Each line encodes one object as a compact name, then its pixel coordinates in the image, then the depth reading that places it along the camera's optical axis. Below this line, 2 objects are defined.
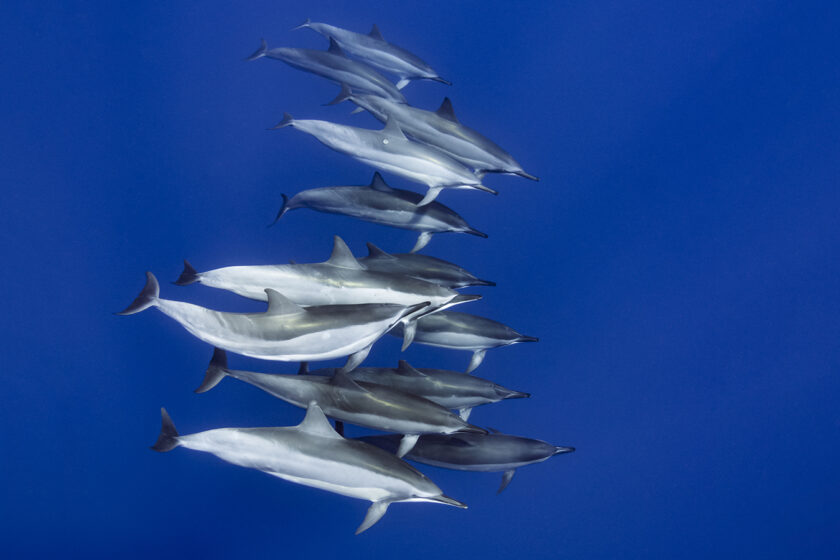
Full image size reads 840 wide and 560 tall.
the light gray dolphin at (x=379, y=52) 4.69
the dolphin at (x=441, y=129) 3.94
